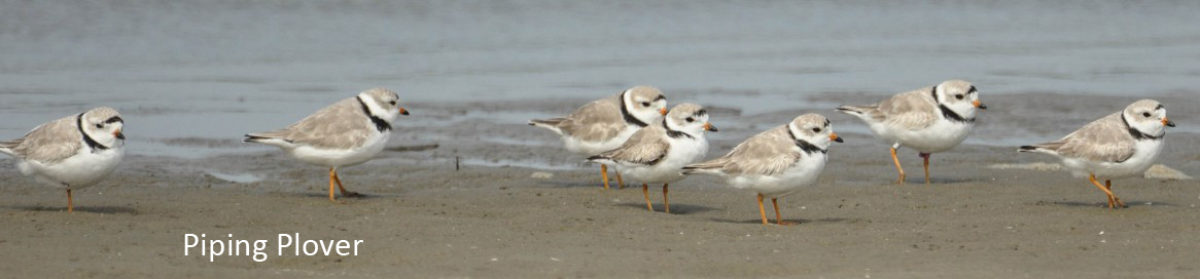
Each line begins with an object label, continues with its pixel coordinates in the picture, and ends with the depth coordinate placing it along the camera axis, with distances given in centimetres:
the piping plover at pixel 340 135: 2067
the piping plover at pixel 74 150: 1833
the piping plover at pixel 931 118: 2330
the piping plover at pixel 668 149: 1969
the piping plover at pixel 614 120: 2319
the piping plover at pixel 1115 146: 1983
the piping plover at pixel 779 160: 1809
